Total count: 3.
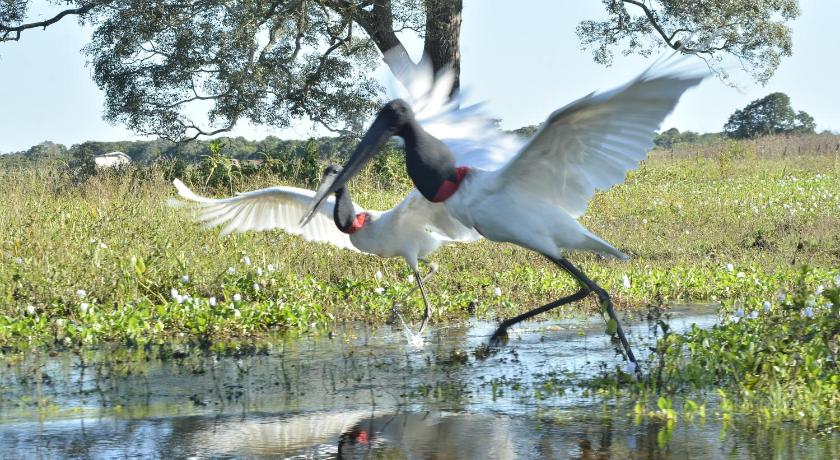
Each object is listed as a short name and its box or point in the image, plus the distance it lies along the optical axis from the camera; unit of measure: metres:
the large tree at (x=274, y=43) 38.72
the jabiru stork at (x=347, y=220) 14.95
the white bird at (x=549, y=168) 9.59
